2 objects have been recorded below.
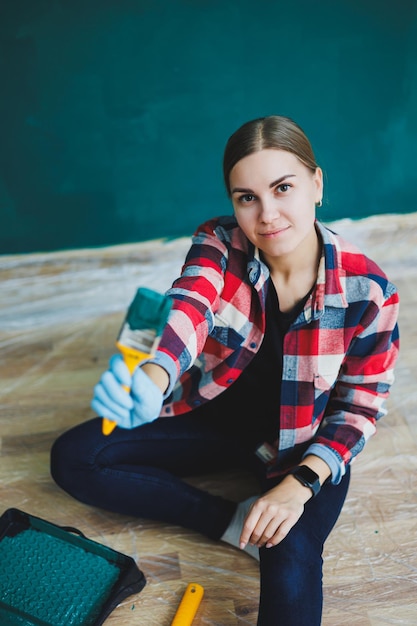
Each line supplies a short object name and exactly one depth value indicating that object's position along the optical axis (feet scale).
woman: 3.48
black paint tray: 3.85
